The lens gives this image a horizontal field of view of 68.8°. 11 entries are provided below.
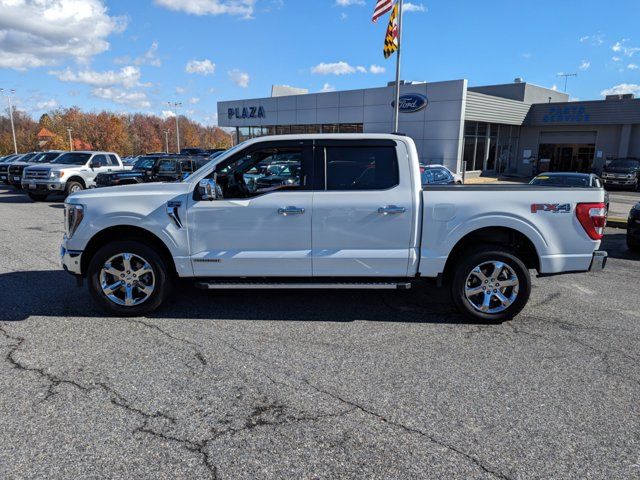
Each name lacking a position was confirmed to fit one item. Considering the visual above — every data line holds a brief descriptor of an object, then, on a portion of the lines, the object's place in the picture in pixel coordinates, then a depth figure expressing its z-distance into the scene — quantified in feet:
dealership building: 94.27
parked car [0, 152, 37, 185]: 79.61
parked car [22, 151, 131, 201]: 54.29
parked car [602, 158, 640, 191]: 83.46
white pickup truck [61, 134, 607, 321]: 15.80
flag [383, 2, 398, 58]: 66.39
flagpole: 65.46
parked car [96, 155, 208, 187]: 51.03
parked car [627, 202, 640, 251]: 29.58
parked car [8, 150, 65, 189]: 68.54
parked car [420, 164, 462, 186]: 49.88
